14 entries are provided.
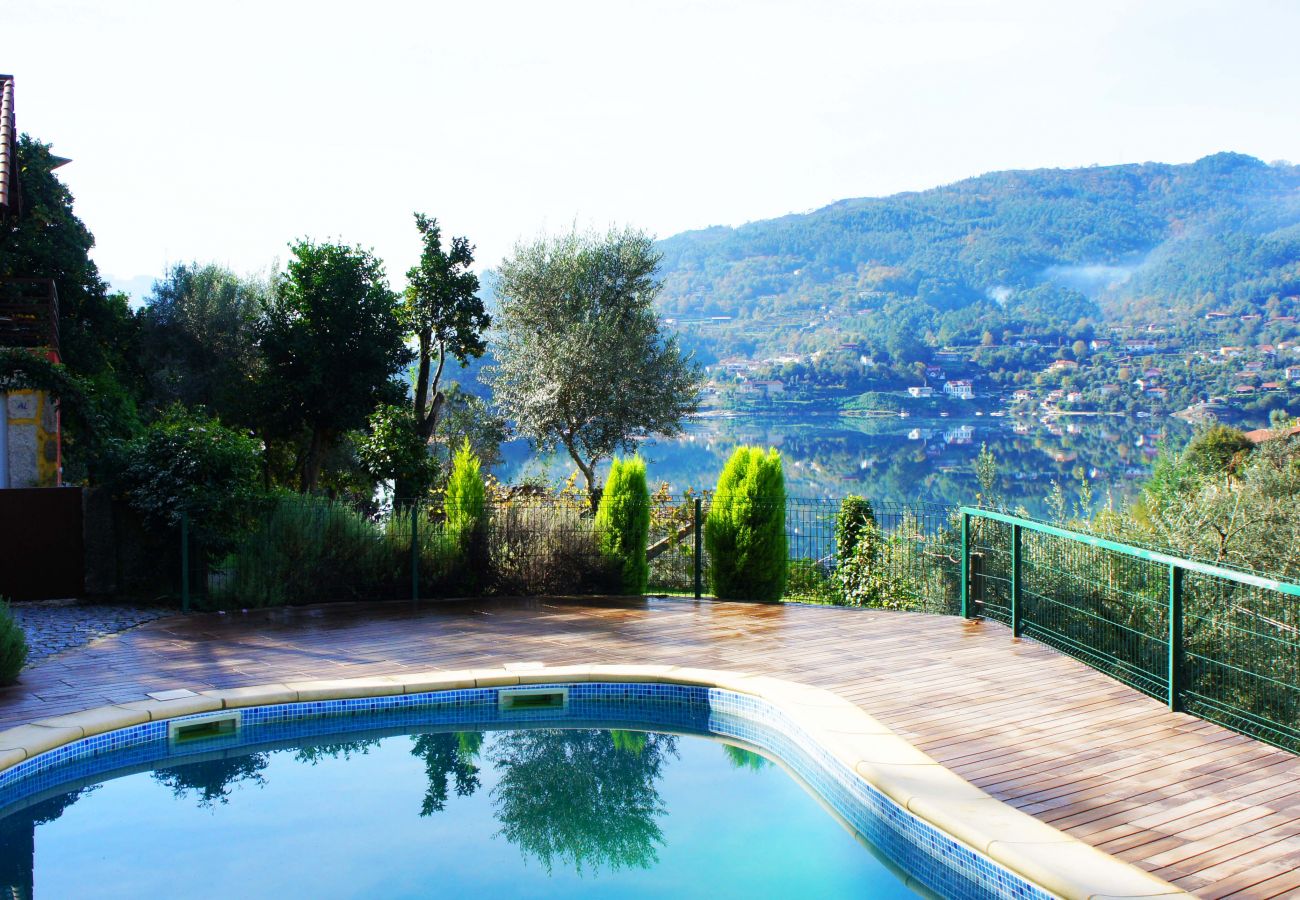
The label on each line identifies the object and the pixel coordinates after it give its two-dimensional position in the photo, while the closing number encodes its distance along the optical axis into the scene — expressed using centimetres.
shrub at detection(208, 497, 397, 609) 1042
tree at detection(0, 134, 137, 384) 2042
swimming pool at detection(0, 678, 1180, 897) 505
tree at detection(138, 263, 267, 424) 2281
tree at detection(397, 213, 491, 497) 2197
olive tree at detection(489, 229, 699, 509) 2012
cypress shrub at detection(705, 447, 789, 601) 1127
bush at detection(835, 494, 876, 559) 1372
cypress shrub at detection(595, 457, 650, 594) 1132
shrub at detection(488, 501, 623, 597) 1117
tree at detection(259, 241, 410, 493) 2177
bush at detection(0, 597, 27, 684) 717
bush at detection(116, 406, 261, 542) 1039
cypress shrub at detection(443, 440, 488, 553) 1112
